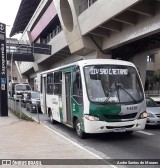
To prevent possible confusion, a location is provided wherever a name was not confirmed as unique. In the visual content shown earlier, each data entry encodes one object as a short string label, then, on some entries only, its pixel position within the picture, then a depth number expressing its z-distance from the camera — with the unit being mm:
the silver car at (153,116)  14562
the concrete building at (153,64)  69144
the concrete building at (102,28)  21859
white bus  11008
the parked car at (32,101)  24869
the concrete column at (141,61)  32562
